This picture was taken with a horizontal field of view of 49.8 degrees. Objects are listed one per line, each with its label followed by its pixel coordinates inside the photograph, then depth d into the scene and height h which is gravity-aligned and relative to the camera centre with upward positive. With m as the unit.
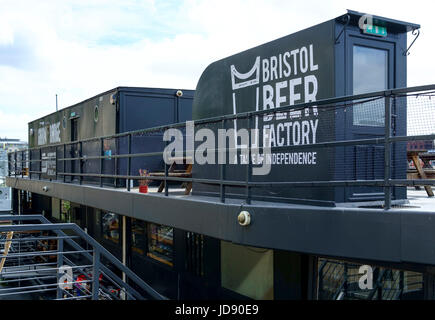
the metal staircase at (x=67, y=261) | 5.67 -2.32
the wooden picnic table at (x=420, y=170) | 5.39 -0.10
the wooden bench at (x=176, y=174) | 6.84 -0.19
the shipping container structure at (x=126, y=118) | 10.12 +1.00
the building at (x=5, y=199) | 20.14 -1.60
